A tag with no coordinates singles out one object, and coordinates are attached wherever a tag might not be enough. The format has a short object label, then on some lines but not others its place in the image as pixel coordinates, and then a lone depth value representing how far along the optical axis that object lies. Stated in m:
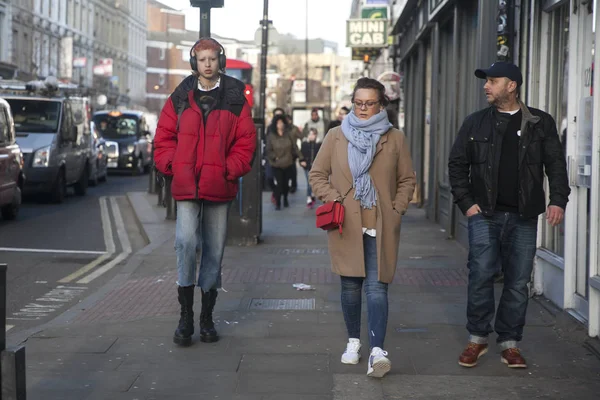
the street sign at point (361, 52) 38.22
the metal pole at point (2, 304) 3.93
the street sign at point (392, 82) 26.19
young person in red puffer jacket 6.85
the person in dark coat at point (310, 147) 23.00
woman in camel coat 6.26
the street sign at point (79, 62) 58.38
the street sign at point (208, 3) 11.16
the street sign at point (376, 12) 35.38
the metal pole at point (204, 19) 11.34
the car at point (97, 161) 26.50
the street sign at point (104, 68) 67.31
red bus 37.12
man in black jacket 6.28
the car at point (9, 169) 16.12
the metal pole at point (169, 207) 16.31
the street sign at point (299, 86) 62.81
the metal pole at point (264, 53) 22.48
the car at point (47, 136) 20.89
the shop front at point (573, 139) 7.29
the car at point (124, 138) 35.00
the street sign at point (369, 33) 33.62
